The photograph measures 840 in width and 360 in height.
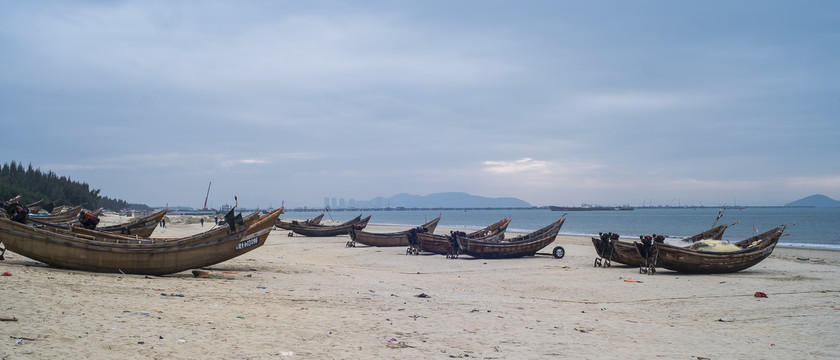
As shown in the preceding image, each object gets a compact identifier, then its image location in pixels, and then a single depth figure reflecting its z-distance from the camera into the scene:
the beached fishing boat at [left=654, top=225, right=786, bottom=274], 17.34
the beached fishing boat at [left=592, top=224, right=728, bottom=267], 19.36
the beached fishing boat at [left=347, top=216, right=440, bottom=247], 32.28
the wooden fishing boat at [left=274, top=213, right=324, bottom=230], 44.74
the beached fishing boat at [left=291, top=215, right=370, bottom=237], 42.38
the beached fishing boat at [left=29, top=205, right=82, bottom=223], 22.62
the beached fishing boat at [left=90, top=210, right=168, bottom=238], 17.70
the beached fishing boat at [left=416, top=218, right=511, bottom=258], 25.10
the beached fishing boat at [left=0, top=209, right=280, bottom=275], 11.41
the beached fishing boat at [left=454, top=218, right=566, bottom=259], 24.06
